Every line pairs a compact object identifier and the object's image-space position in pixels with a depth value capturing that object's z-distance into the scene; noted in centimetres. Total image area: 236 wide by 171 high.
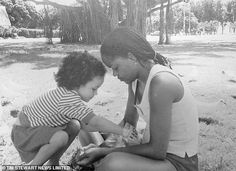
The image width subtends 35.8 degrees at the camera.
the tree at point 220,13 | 5912
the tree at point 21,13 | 3254
